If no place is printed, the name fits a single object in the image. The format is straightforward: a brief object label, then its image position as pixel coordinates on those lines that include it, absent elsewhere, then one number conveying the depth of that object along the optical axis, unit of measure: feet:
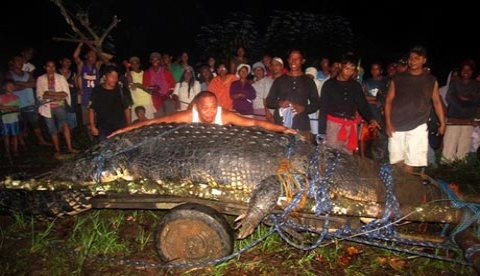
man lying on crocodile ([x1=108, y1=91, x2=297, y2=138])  13.85
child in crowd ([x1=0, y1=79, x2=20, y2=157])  22.17
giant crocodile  11.61
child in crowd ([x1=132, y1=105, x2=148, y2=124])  23.82
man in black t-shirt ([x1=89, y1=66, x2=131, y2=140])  17.90
